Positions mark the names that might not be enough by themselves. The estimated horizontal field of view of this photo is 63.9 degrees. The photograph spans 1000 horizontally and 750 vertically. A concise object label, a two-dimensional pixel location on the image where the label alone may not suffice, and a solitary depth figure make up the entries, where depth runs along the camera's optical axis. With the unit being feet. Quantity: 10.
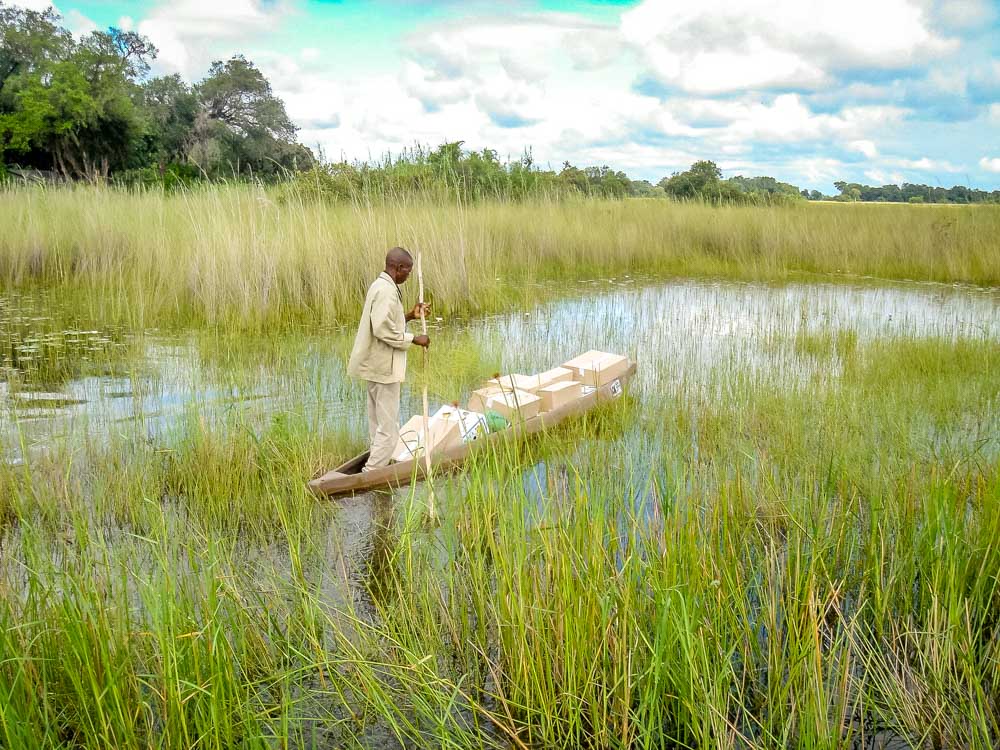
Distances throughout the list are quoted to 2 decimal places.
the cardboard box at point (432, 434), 17.48
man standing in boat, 16.20
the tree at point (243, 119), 113.09
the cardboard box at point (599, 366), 21.61
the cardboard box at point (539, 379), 20.48
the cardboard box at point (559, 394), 20.08
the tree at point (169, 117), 108.17
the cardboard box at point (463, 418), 17.41
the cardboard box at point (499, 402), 18.86
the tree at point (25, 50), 90.89
